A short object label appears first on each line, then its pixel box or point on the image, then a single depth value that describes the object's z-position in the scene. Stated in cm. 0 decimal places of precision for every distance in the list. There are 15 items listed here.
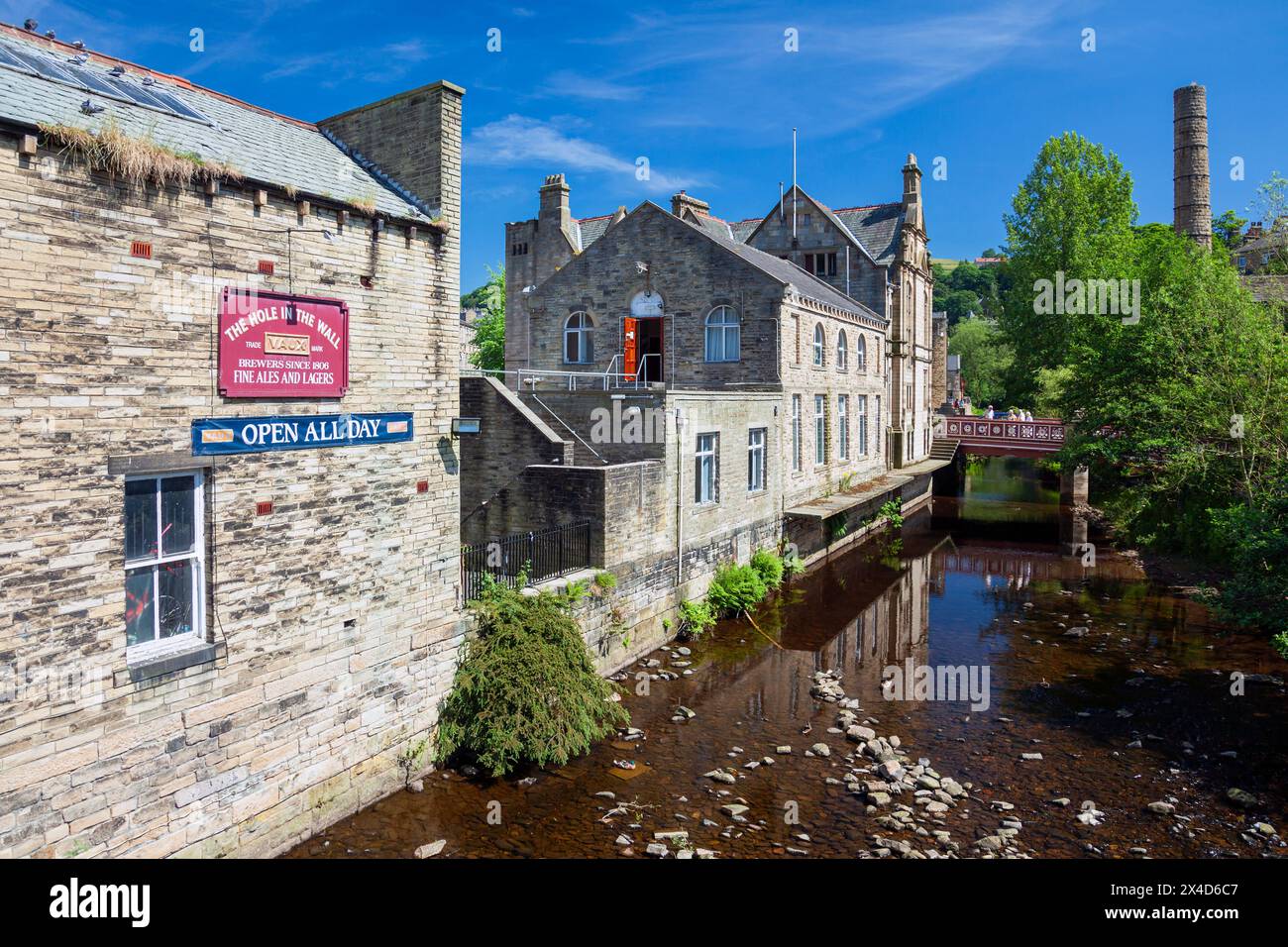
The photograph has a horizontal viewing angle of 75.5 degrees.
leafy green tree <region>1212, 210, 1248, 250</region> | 6975
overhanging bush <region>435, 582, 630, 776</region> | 1136
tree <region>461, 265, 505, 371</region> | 4556
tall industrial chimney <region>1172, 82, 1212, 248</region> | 4938
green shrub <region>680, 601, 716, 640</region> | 1841
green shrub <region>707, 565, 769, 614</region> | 1980
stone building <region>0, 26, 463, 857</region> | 727
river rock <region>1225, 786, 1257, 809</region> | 1097
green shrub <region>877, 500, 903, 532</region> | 3362
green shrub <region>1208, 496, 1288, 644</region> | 1326
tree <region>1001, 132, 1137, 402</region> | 4131
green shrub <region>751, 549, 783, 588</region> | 2248
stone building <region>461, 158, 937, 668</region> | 1734
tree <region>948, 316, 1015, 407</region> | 7475
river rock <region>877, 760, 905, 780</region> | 1170
